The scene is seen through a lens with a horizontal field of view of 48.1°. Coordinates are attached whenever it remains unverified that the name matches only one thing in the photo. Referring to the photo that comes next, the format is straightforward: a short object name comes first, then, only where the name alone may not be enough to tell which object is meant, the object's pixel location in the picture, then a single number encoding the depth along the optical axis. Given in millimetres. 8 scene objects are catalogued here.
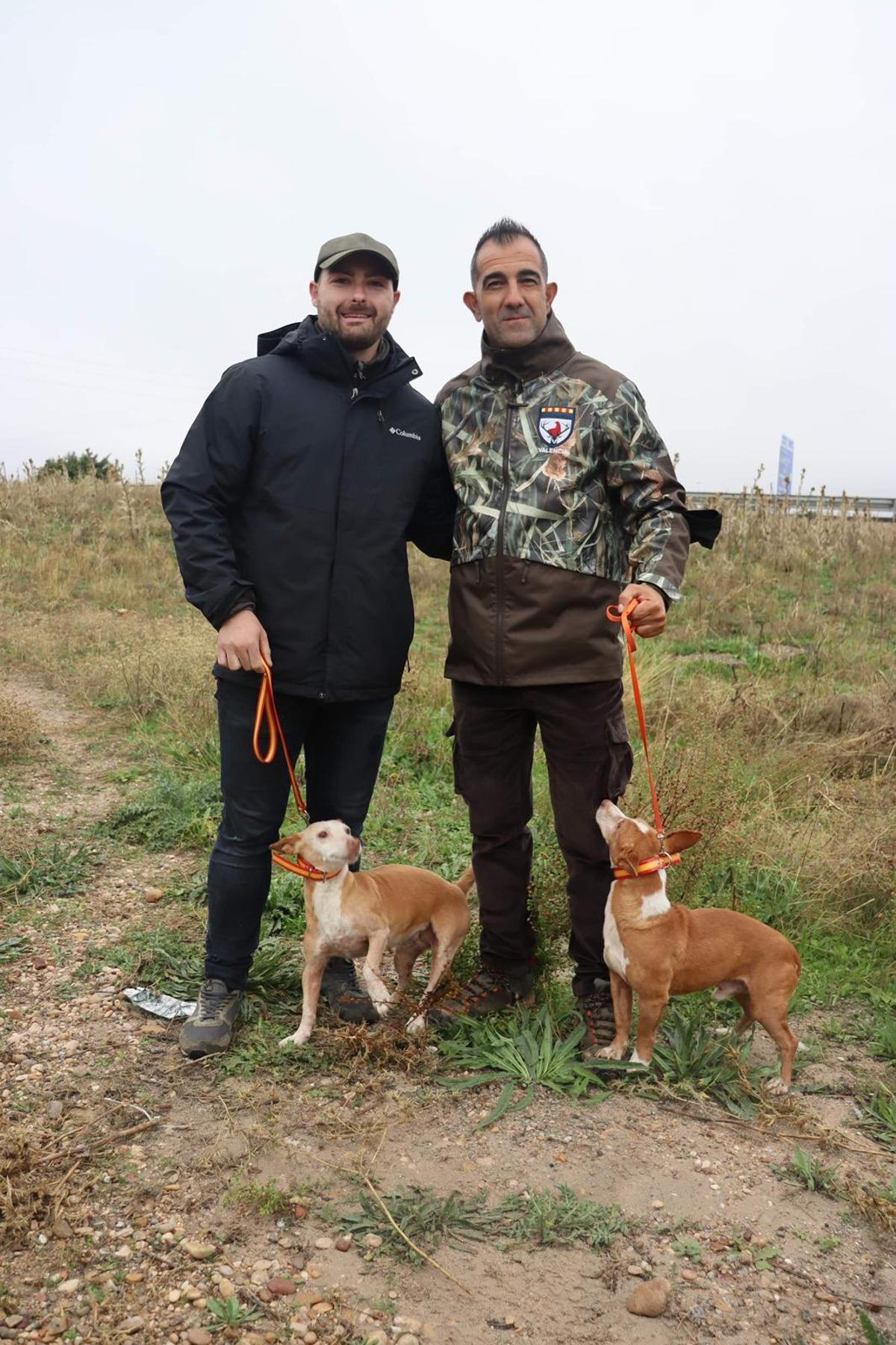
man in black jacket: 3350
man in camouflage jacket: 3367
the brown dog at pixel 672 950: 3230
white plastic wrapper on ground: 3736
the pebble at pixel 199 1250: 2500
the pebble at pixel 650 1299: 2359
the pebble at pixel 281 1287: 2402
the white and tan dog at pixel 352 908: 3408
